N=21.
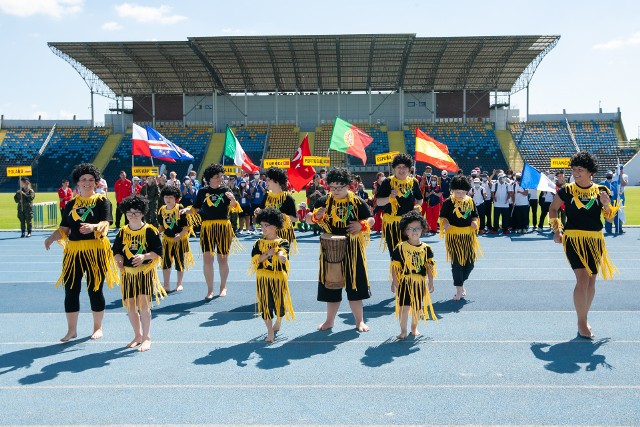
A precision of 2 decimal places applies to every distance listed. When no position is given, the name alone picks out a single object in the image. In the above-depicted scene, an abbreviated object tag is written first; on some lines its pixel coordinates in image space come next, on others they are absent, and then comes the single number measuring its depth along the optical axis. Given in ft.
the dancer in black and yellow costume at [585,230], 20.66
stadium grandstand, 146.30
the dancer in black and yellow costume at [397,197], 25.79
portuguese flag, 43.96
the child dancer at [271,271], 20.67
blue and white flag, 50.70
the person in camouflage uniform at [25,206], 56.18
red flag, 54.75
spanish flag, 42.14
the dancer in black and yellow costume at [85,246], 20.94
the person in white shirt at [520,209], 55.31
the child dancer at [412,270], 20.76
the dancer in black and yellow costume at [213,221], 28.14
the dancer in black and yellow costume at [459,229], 27.48
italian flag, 54.24
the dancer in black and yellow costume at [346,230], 21.57
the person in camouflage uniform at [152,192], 55.67
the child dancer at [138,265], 20.18
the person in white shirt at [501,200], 55.93
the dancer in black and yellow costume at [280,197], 24.82
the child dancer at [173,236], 29.76
